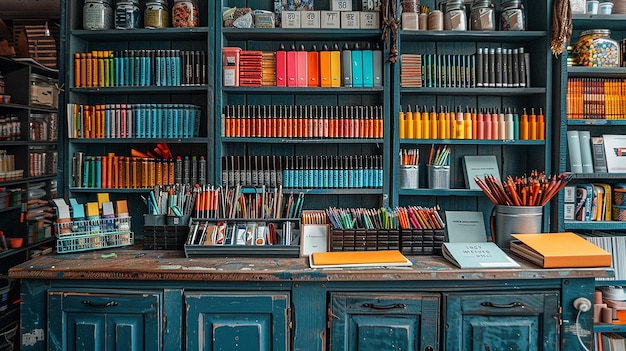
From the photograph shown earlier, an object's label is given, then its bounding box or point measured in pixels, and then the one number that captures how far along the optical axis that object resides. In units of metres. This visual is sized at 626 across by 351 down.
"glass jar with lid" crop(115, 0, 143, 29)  2.72
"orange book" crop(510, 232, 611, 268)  1.96
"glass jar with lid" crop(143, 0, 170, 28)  2.72
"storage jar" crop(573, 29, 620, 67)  2.67
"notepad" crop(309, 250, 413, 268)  2.00
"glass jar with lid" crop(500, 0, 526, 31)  2.69
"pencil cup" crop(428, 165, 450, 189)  2.74
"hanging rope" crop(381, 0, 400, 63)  2.62
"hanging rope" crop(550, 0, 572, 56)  2.56
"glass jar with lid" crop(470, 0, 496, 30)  2.70
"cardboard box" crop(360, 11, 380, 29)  2.69
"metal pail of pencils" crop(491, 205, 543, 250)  2.29
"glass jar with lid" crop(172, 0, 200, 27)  2.71
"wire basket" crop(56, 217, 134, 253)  2.24
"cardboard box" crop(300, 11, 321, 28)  2.69
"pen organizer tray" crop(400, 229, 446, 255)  2.24
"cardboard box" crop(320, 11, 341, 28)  2.69
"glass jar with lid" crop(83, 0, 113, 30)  2.71
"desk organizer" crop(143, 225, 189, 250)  2.31
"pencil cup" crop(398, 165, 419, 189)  2.72
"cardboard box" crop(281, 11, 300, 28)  2.70
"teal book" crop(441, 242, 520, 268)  1.99
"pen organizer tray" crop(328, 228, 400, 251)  2.23
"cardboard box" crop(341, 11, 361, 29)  2.69
